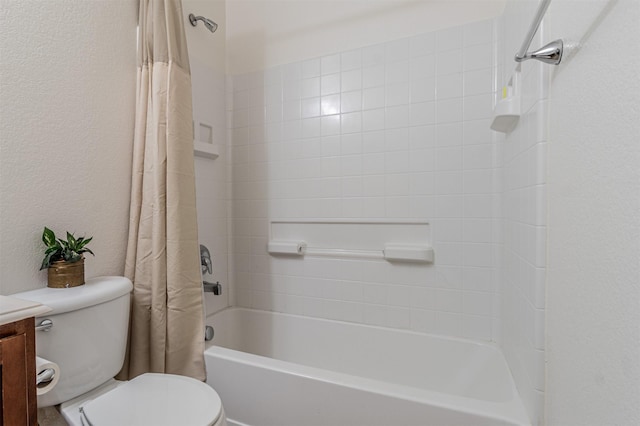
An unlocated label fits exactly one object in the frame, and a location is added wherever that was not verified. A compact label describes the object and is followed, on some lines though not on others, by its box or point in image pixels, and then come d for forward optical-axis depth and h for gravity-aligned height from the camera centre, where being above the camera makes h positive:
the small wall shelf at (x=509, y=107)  1.14 +0.38
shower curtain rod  0.74 +0.38
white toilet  0.96 -0.57
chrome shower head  1.71 +1.00
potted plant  1.11 -0.18
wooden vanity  0.61 -0.31
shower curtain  1.35 -0.02
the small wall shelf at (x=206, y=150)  1.80 +0.35
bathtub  1.03 -0.69
